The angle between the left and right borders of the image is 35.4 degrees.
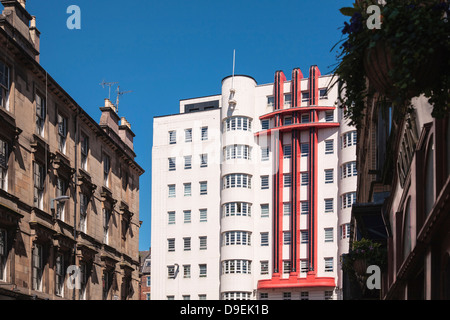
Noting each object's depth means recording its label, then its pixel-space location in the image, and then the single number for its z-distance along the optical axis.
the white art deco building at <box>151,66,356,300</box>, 68.75
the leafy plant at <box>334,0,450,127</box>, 6.09
